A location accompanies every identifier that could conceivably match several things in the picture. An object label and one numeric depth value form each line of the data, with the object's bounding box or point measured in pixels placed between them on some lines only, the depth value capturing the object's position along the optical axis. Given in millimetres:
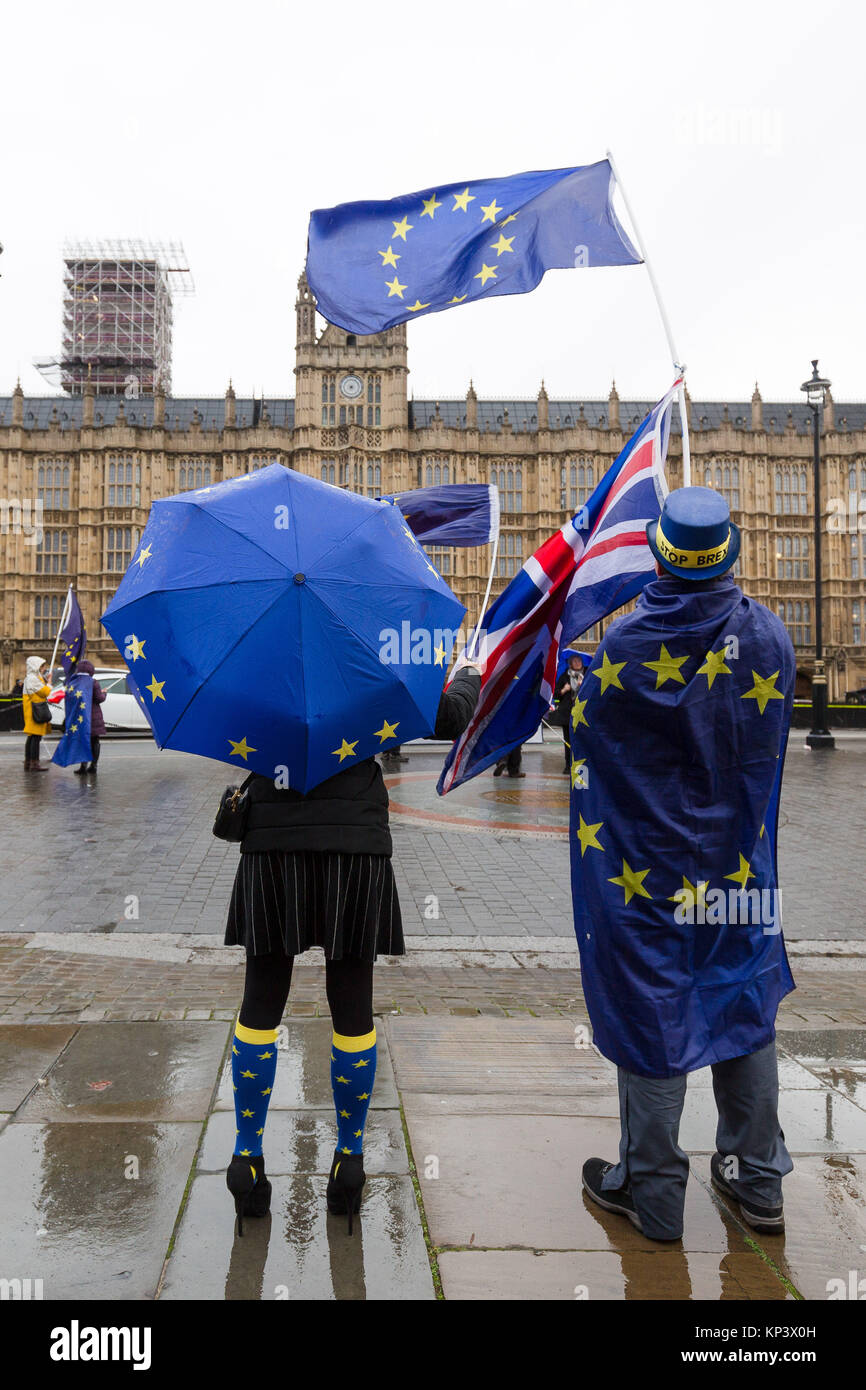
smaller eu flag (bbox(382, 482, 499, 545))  4371
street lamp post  21203
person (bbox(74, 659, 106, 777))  14297
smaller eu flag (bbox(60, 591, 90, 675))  15953
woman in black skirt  2561
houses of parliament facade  49375
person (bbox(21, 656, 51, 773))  14734
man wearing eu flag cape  2574
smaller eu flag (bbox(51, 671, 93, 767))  14008
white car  22750
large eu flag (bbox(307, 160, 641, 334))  4555
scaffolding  59906
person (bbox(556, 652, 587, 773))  13685
